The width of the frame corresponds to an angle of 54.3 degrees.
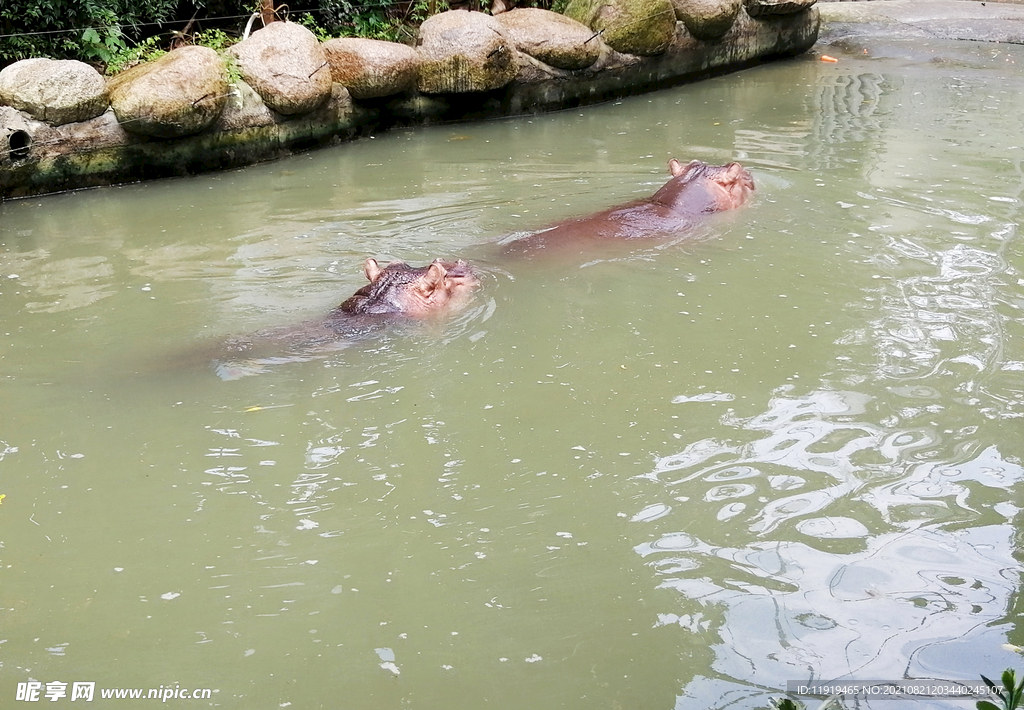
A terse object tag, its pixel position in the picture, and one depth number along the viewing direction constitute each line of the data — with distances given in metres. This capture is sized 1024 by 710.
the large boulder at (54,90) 8.13
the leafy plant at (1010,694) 1.61
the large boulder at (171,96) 8.25
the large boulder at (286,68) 8.95
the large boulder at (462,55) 9.82
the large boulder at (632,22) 10.87
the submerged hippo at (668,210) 6.43
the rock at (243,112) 8.77
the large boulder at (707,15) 11.25
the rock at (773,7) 11.93
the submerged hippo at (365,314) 5.04
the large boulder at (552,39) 10.36
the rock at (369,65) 9.45
